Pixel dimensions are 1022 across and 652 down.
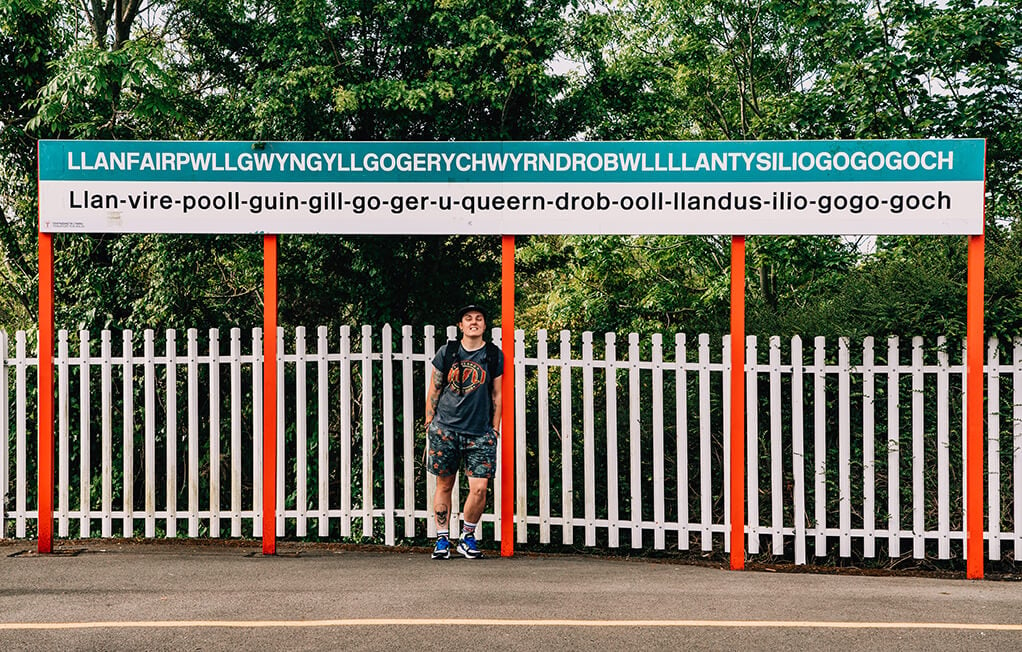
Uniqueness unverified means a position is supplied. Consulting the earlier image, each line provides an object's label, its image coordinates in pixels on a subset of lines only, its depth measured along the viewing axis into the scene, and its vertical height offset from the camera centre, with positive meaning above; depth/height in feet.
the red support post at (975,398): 23.22 -1.80
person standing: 23.71 -1.97
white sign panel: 23.41 +2.85
